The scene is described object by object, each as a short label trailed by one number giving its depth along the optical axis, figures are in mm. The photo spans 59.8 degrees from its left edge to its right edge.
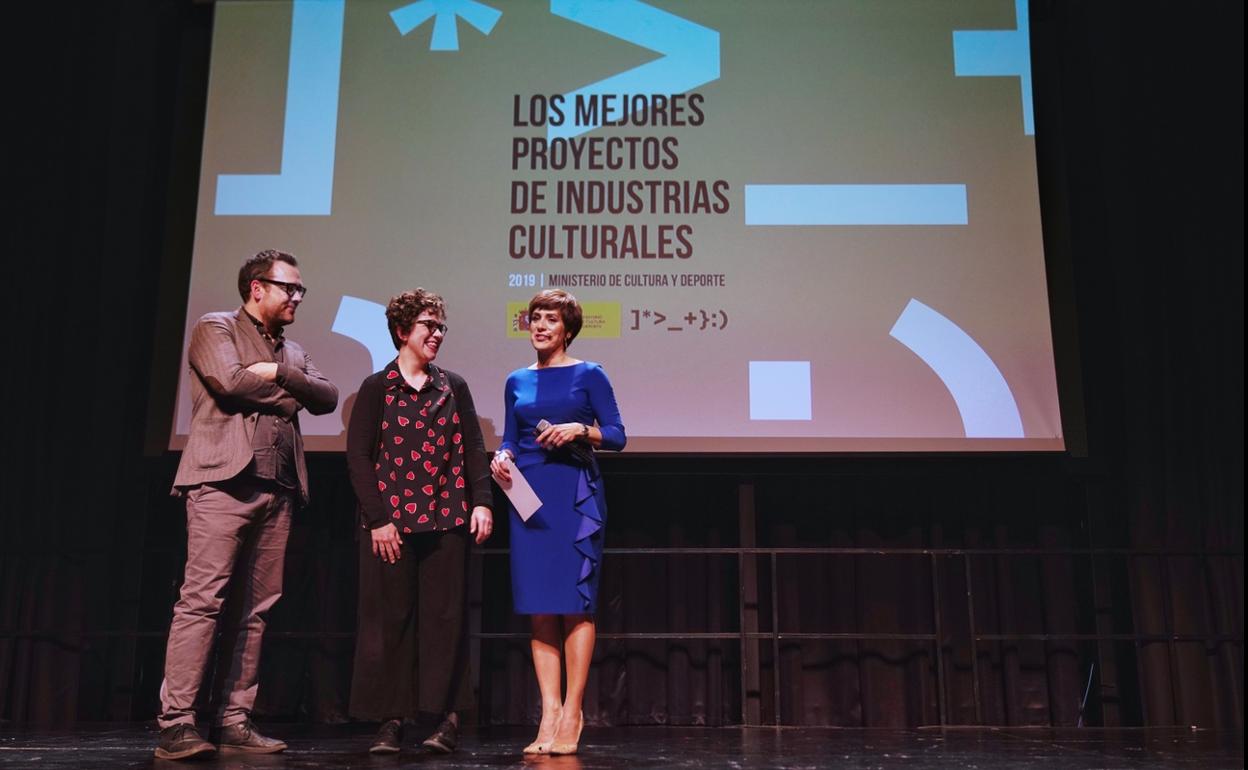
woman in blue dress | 2482
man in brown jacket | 2396
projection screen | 3680
